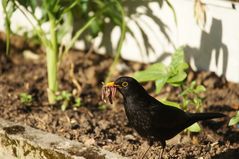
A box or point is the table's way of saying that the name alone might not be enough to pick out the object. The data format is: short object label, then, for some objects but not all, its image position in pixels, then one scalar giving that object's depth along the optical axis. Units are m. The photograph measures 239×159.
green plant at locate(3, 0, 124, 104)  8.09
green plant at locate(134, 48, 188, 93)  7.46
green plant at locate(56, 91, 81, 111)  8.60
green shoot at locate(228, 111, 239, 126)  6.89
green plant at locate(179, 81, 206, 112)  7.41
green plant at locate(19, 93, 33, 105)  8.59
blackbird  6.77
